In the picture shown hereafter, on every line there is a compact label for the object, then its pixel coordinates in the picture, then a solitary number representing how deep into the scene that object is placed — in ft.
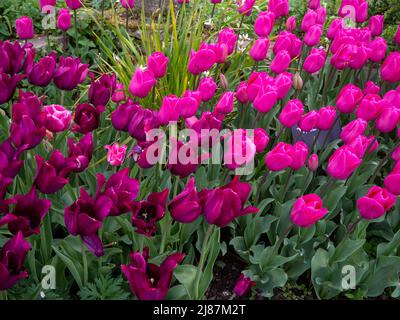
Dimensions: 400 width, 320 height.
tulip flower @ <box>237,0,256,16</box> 9.44
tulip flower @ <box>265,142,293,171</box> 6.02
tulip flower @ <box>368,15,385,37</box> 9.55
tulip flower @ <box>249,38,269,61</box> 7.99
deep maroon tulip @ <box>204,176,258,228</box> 4.81
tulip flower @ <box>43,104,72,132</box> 5.91
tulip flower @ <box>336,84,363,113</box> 7.09
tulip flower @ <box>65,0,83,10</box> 8.92
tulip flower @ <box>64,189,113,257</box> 4.73
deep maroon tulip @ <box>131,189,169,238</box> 5.02
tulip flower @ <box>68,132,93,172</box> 5.38
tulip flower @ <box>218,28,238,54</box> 8.26
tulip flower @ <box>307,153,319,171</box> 6.83
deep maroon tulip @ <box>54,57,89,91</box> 6.55
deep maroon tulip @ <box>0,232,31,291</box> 4.46
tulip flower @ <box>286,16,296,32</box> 9.53
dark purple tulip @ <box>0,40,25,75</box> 6.40
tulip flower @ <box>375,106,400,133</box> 6.75
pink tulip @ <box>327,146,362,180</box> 5.94
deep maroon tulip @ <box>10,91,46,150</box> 5.36
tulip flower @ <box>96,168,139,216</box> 4.93
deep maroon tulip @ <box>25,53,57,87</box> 6.47
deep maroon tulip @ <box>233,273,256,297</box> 5.83
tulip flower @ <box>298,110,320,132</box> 6.84
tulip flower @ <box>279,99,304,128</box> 6.73
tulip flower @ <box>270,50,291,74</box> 7.67
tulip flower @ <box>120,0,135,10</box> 9.99
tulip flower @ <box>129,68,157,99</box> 6.43
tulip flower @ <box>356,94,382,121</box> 6.87
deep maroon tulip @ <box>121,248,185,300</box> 4.63
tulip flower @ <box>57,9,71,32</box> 8.60
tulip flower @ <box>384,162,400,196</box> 5.82
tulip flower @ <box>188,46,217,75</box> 7.12
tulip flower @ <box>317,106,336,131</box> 6.82
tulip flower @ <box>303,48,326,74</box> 7.88
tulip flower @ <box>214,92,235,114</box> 6.74
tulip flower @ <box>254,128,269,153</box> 6.27
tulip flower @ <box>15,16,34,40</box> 8.20
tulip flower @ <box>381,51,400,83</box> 7.78
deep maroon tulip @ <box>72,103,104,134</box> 6.05
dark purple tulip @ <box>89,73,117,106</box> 6.35
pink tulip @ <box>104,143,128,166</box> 6.04
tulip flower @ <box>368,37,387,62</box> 8.34
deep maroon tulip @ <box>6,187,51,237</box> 4.89
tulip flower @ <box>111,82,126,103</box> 7.54
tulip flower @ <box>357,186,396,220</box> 5.73
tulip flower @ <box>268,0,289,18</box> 9.31
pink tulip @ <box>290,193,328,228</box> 5.58
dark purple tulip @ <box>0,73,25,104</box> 5.88
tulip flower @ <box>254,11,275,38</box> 8.54
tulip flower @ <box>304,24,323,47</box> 8.52
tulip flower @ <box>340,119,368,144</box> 6.63
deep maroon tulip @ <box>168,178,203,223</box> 4.88
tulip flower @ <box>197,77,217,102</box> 7.08
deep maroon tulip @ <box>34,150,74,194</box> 4.98
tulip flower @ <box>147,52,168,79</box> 6.89
